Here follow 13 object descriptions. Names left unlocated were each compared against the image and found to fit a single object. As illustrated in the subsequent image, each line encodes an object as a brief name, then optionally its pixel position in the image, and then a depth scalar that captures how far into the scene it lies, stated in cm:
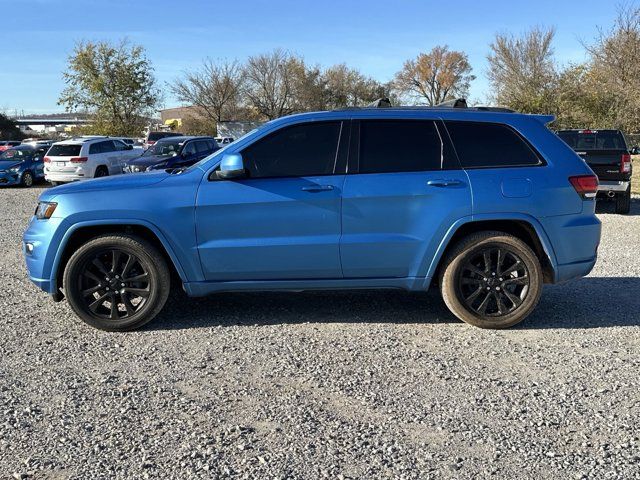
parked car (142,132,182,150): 3272
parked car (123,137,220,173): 1738
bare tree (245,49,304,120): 5338
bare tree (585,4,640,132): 2055
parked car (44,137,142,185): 2020
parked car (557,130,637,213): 1232
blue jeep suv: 493
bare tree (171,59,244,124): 5362
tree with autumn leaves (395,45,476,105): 7062
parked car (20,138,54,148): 2380
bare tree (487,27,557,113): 3588
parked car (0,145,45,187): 2150
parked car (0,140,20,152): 3496
